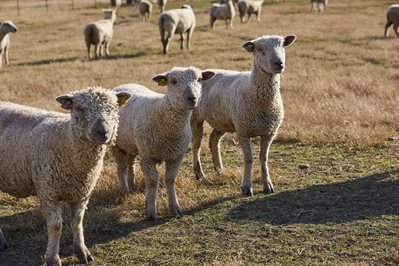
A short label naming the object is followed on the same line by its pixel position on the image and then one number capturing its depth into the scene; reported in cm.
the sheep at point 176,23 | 2420
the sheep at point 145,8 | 3728
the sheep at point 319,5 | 4086
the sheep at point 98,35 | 2295
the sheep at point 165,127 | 656
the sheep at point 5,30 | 2164
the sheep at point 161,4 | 4147
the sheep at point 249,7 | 3594
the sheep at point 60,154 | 521
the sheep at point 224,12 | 3319
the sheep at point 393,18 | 2625
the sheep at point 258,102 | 743
